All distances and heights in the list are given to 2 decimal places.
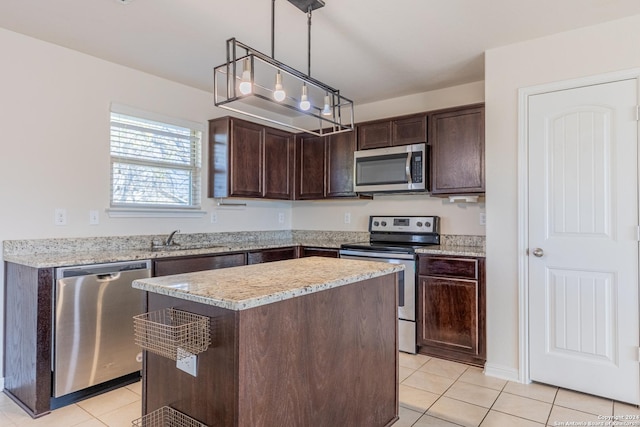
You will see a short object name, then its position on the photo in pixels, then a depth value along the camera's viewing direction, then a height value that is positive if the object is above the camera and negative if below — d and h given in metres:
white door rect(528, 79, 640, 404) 2.45 -0.15
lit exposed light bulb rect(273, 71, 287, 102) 1.87 +0.60
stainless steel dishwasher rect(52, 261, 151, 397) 2.41 -0.69
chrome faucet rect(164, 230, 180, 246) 3.47 -0.20
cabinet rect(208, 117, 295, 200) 3.82 +0.59
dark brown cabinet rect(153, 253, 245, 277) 2.89 -0.37
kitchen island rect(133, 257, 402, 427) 1.38 -0.54
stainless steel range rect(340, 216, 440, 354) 3.39 -0.28
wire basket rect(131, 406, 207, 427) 1.54 -0.82
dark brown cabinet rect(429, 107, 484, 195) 3.23 +0.57
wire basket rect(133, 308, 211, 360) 1.43 -0.44
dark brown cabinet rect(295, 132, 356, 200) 4.11 +0.56
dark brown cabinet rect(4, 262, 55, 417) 2.32 -0.74
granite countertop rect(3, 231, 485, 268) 2.59 -0.26
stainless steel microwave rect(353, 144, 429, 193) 3.53 +0.46
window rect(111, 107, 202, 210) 3.29 +0.49
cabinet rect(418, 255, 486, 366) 3.06 -0.74
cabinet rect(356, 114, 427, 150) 3.58 +0.82
